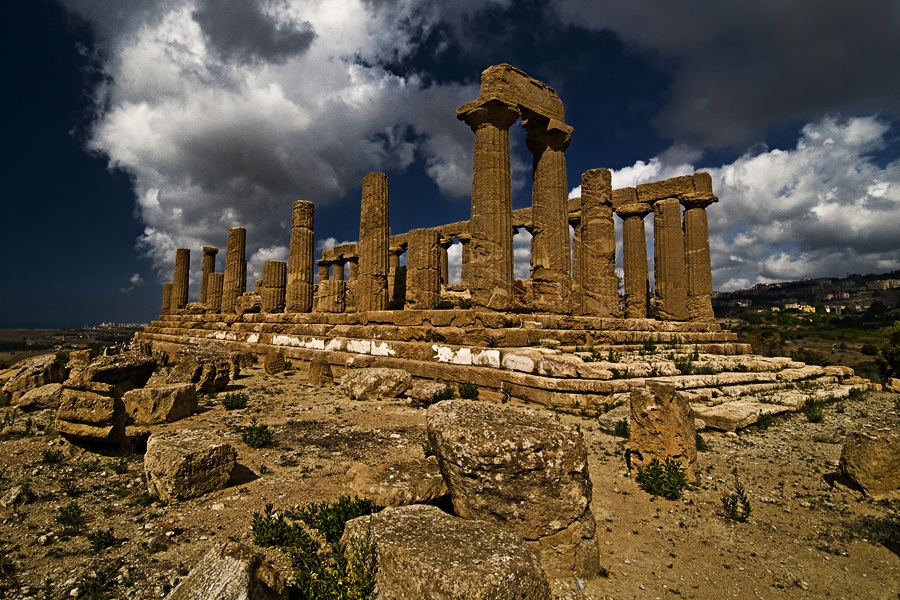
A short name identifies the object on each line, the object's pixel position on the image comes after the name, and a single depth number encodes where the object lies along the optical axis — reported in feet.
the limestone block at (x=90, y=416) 15.03
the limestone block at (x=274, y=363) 37.86
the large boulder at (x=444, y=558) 6.79
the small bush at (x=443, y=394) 24.79
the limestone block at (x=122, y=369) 22.97
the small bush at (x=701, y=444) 17.84
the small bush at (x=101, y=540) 9.31
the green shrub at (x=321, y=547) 7.77
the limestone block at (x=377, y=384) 26.96
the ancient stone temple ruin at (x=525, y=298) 27.73
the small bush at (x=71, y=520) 10.05
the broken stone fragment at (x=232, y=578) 6.44
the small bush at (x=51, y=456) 14.24
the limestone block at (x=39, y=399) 22.25
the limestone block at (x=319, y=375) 32.32
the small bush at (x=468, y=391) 25.79
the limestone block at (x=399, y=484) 10.69
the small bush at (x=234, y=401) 23.65
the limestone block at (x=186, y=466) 11.71
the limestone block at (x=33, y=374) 27.28
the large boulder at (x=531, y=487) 9.30
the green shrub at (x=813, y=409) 22.57
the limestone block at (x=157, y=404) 19.81
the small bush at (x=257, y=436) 16.75
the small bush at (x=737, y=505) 12.01
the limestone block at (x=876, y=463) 12.91
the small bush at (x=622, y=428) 18.94
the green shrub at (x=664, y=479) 13.43
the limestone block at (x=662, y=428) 14.79
